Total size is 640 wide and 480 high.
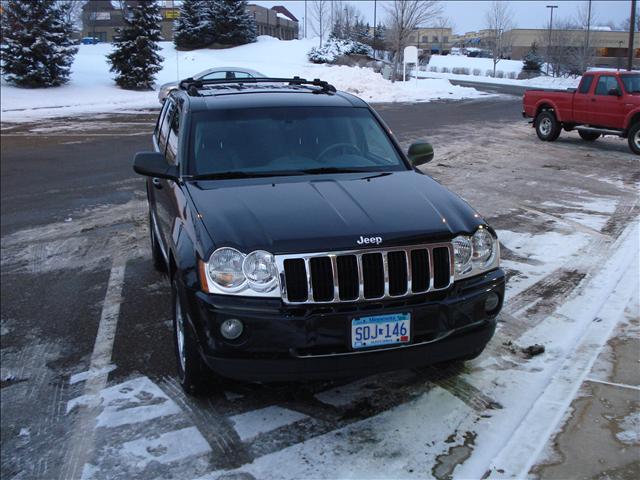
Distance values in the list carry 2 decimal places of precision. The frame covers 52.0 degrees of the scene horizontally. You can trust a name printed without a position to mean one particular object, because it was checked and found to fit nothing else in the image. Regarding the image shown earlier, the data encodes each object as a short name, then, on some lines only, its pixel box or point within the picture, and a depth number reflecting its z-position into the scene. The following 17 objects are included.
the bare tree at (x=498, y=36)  59.41
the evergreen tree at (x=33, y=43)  28.77
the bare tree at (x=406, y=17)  40.50
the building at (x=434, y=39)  128.29
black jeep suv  3.42
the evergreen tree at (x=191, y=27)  51.97
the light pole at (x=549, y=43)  46.03
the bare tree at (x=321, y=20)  66.50
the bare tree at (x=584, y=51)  32.94
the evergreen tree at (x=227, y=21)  52.47
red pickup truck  14.34
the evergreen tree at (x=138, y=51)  32.19
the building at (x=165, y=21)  76.44
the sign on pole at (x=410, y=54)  35.03
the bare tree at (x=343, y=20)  64.69
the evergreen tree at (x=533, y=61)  56.50
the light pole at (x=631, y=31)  22.36
